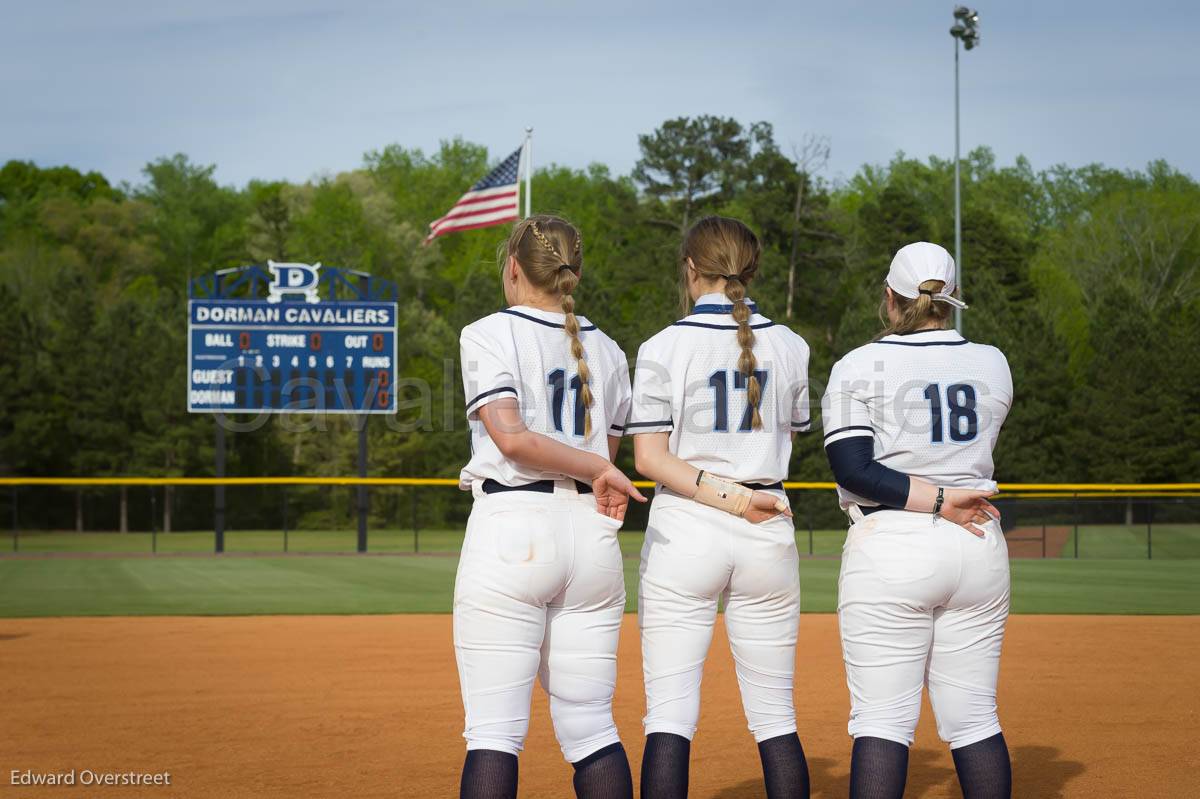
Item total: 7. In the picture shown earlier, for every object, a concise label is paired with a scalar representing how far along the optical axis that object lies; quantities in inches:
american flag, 866.8
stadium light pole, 1246.3
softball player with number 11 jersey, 133.4
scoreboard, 861.8
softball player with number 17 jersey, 145.9
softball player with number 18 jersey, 141.9
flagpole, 894.4
